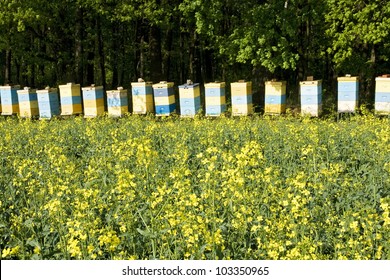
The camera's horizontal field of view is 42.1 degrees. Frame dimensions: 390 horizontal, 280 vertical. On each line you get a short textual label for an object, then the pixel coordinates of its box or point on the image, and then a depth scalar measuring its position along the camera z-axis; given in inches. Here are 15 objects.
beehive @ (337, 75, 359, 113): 663.1
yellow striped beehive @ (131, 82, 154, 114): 744.3
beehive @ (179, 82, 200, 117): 717.9
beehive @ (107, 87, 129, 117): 761.6
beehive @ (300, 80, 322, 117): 671.1
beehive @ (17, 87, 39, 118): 810.8
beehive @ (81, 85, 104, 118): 768.9
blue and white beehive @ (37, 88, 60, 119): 789.6
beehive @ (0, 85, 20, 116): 836.0
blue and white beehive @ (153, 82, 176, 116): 728.3
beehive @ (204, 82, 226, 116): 714.2
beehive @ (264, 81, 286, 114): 701.3
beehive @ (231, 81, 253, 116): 708.7
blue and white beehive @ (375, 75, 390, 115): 638.5
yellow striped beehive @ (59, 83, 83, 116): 778.8
